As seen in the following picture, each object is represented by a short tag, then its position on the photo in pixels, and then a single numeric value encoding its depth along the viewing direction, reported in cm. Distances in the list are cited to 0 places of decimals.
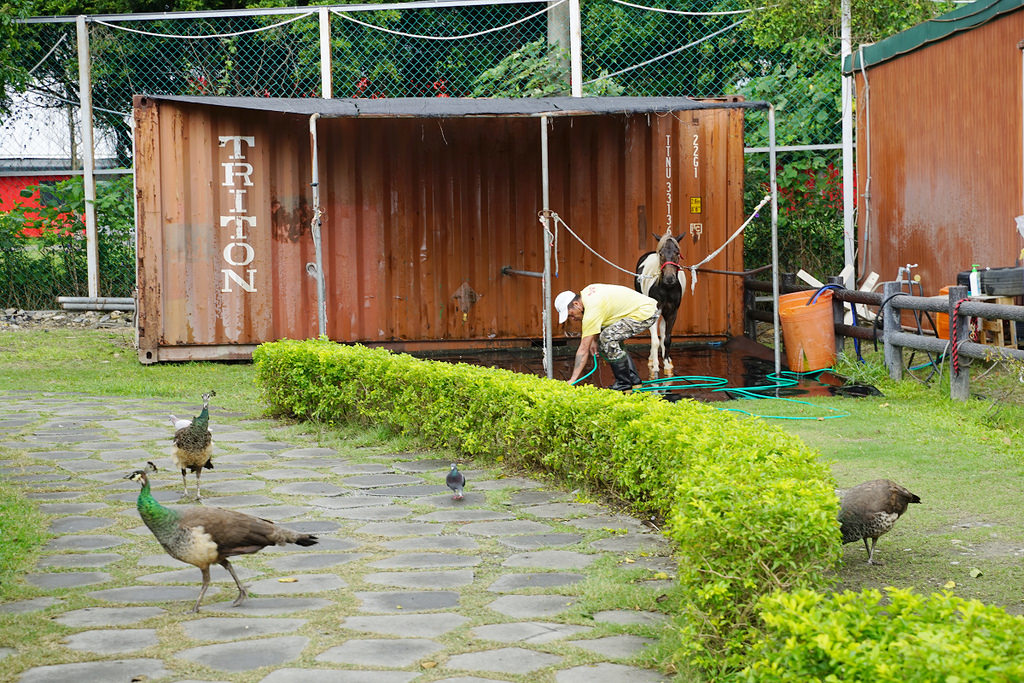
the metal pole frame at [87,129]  1639
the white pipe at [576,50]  1616
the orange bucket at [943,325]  1204
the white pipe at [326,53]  1599
